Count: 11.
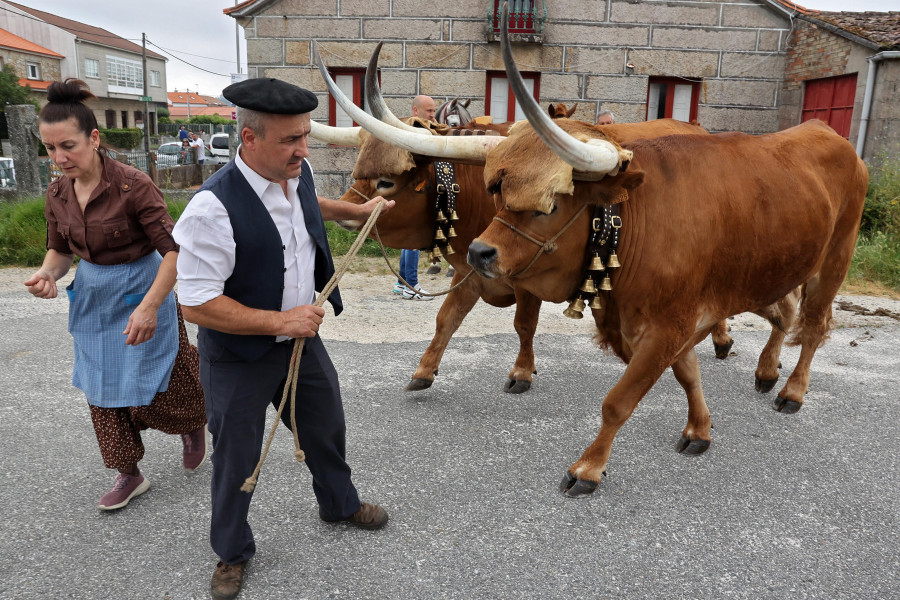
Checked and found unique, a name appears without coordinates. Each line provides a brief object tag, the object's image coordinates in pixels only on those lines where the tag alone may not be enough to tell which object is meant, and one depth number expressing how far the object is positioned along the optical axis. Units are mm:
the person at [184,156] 21938
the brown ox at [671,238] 2744
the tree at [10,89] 28844
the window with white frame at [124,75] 52000
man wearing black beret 2084
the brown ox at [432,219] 3592
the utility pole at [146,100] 28744
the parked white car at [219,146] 29466
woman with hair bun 2645
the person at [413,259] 6824
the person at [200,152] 20438
